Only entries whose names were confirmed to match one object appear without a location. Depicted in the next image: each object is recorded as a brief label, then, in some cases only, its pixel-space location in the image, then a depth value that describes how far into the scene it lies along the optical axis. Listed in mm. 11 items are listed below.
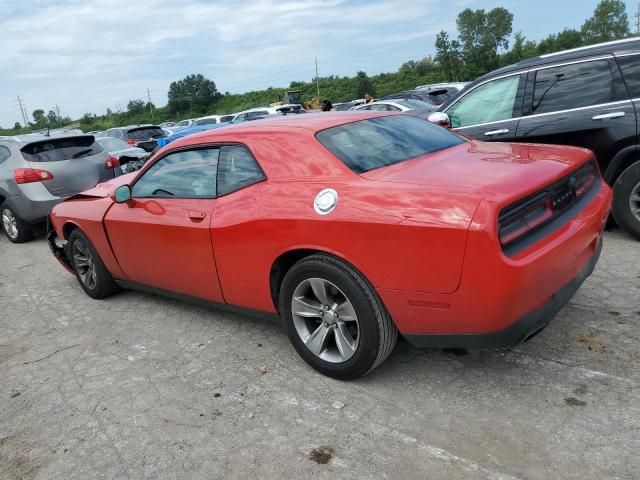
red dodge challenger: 2477
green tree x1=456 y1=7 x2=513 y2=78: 97438
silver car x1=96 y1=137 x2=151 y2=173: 9752
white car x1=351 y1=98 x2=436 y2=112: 14077
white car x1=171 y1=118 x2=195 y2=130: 30872
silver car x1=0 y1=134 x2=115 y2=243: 7652
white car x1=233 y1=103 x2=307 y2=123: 21723
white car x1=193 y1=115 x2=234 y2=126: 22575
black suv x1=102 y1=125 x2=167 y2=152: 17278
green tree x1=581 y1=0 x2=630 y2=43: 94162
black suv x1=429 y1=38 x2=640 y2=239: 4750
